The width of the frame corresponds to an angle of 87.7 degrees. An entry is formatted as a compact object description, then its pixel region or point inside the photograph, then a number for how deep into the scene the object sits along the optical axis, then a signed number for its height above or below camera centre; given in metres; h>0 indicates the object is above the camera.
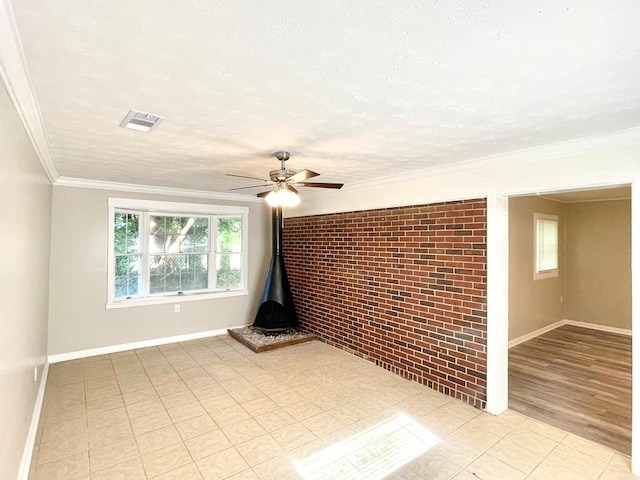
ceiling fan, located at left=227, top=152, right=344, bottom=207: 2.94 +0.58
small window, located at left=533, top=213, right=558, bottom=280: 5.57 +0.08
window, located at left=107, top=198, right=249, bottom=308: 4.83 -0.06
